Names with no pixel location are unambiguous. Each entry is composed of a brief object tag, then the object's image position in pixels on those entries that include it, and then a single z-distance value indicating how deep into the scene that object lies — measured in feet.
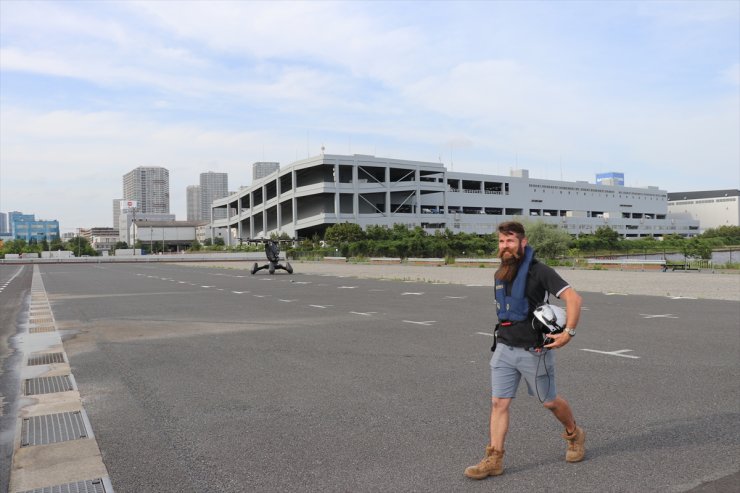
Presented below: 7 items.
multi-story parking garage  281.13
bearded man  13.05
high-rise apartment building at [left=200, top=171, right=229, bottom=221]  447.10
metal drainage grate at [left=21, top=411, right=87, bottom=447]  15.93
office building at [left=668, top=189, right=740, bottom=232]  405.80
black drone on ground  108.88
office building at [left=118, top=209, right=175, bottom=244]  592.19
